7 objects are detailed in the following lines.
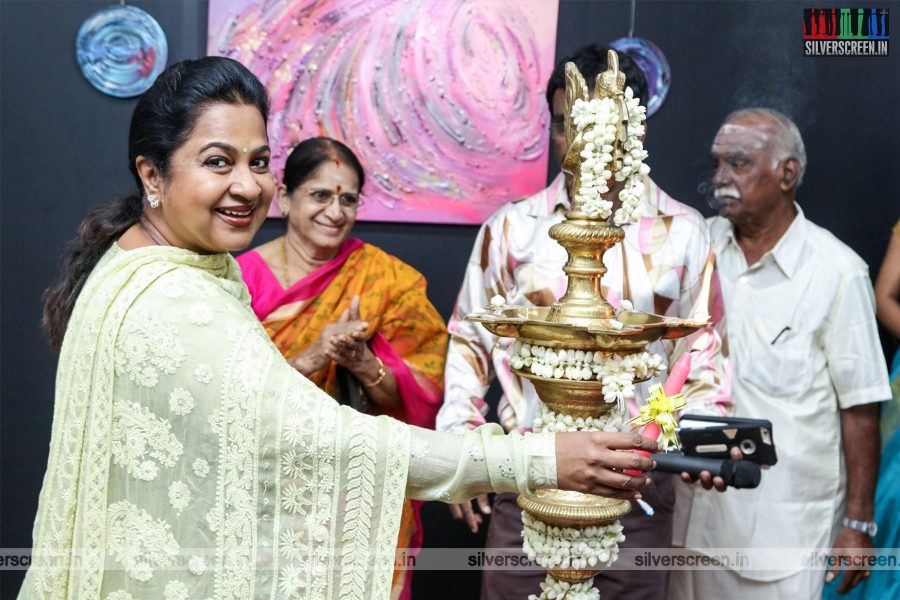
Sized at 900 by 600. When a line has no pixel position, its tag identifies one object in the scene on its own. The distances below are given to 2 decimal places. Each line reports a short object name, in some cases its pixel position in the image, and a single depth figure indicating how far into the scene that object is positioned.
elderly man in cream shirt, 3.36
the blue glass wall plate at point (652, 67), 3.93
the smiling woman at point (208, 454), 1.78
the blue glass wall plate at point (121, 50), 3.73
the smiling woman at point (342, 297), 3.31
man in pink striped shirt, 2.69
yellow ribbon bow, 1.60
